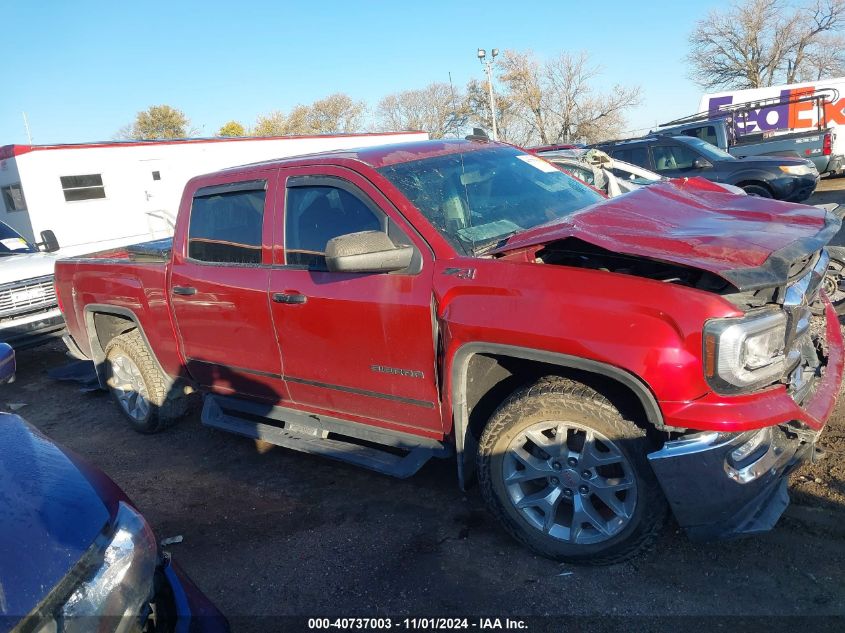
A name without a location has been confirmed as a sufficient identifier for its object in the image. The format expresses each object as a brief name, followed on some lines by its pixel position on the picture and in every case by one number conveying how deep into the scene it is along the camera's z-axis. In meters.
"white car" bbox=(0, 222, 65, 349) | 7.39
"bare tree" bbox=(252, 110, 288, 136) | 52.18
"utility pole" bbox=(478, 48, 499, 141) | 26.30
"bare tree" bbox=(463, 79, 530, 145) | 39.31
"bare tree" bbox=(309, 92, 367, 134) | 50.19
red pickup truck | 2.47
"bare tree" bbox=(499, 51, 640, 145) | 37.78
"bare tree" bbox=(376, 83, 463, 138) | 43.91
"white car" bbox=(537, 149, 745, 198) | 7.95
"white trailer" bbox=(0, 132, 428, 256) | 14.85
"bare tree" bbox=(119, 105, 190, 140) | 52.41
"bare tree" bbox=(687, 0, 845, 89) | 35.34
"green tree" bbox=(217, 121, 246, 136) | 53.66
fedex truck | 17.77
